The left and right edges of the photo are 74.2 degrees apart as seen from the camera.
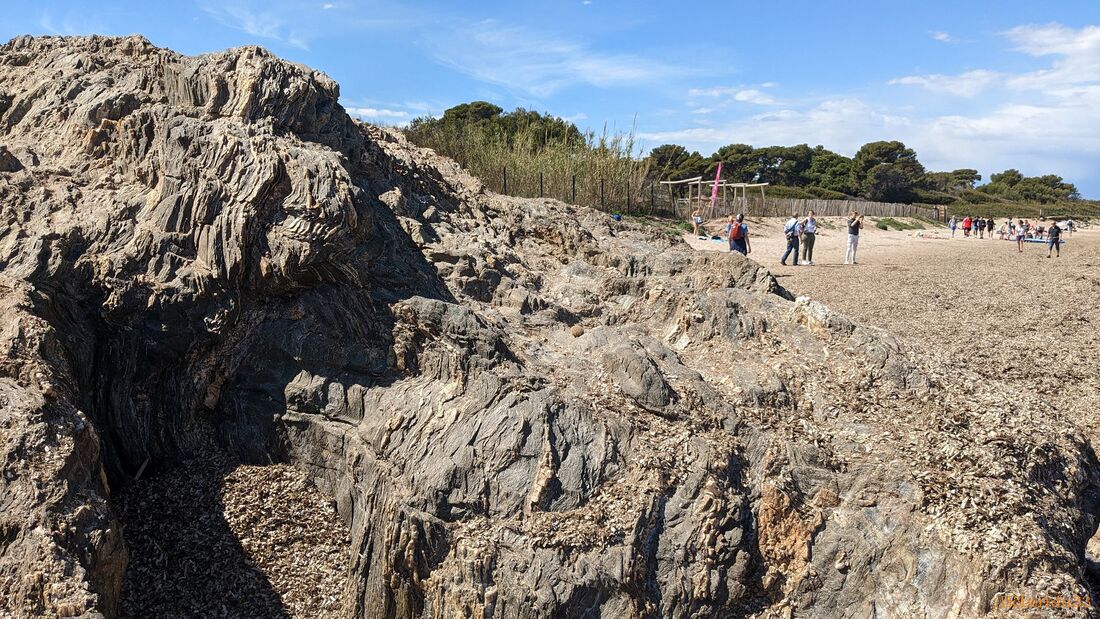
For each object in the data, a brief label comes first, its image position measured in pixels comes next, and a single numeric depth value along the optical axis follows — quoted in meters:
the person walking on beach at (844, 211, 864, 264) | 21.03
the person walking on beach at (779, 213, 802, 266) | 20.09
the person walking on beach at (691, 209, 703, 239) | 24.22
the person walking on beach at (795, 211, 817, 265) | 20.66
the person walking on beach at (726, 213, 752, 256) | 16.88
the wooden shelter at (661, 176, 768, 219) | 33.31
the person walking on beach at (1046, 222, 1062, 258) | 24.79
